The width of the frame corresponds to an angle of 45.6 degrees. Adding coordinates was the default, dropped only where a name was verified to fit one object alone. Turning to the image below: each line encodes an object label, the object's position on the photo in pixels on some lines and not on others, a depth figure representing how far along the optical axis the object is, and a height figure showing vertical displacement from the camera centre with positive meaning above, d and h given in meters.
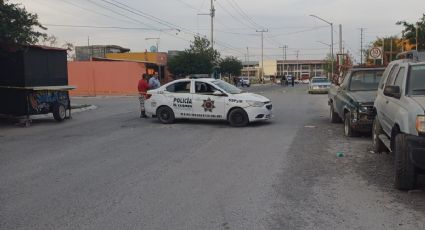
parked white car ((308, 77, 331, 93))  38.91 -0.63
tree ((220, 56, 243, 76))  74.78 +1.84
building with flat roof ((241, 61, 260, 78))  152.25 +2.41
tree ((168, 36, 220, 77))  54.50 +1.84
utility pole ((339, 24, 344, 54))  48.78 +3.59
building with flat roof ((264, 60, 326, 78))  168.25 +3.52
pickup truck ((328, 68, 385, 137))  11.60 -0.57
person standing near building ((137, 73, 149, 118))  18.66 -0.39
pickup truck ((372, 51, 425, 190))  6.40 -0.60
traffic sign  23.91 +1.10
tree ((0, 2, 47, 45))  15.23 +1.73
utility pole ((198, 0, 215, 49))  55.73 +7.18
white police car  15.13 -0.74
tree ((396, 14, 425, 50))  29.01 +2.59
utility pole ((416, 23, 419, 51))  27.18 +2.11
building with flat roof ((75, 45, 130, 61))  67.25 +4.05
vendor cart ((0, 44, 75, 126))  16.81 -0.14
